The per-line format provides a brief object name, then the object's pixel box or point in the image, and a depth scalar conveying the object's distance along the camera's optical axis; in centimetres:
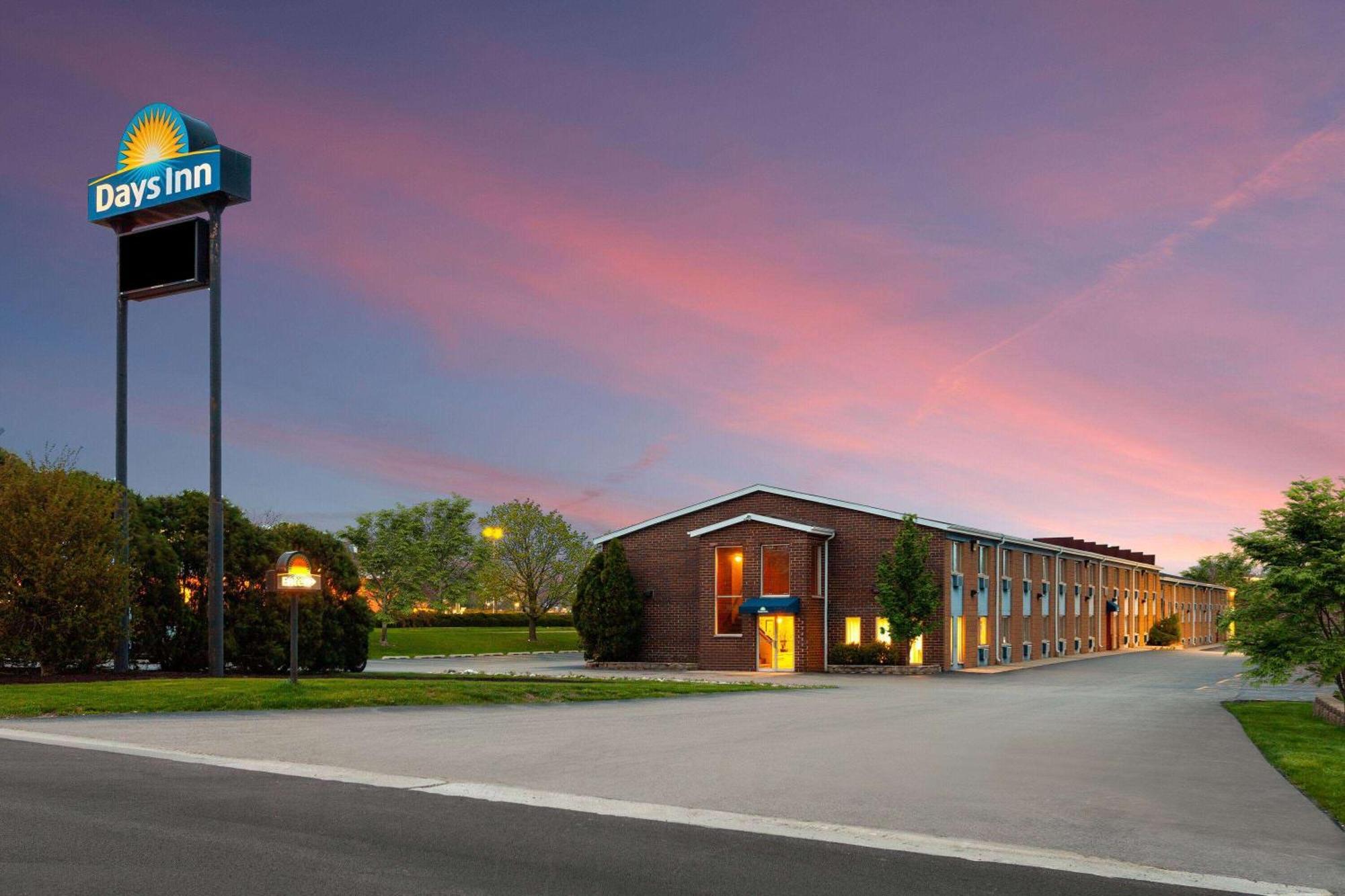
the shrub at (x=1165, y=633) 8019
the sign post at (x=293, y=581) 2198
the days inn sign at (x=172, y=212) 2866
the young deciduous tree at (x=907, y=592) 4225
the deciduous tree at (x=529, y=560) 7650
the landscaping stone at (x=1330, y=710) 2083
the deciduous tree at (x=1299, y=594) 2055
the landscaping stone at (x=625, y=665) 4534
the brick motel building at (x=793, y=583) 4378
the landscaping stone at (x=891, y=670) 4206
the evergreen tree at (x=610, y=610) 4681
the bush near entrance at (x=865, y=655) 4259
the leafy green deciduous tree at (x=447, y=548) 7400
